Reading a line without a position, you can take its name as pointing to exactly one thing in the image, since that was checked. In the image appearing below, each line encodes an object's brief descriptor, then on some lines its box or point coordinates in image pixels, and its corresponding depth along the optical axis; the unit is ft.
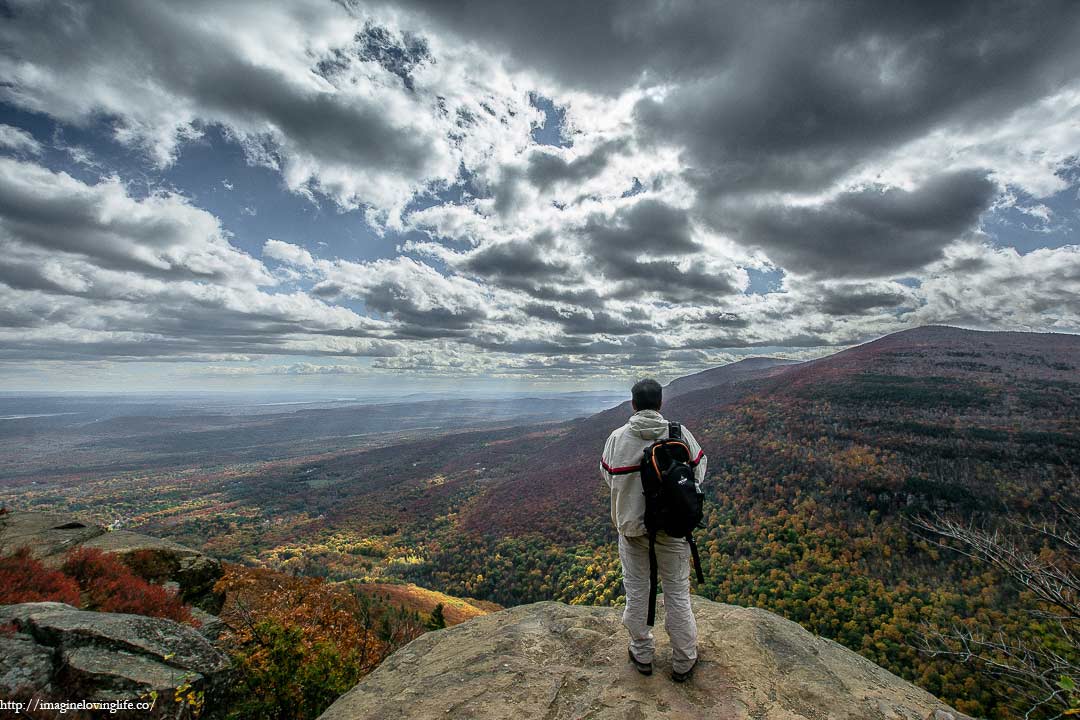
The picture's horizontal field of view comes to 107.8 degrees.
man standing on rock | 17.31
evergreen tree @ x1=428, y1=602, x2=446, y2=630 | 78.33
